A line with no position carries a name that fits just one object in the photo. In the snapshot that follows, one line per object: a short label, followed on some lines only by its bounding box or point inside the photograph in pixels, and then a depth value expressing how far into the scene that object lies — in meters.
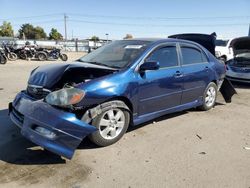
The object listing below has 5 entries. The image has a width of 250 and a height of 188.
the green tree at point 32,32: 63.58
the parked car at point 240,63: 6.47
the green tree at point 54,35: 61.16
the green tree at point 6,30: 55.61
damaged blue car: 2.48
